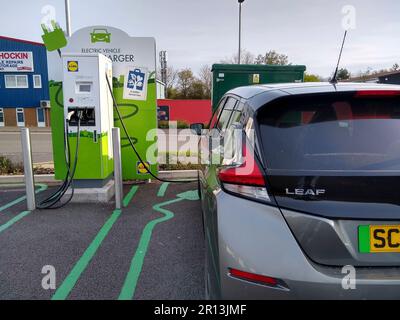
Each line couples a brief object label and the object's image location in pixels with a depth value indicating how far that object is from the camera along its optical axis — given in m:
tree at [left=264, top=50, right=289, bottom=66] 37.18
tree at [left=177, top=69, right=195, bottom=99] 46.31
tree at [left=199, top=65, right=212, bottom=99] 41.96
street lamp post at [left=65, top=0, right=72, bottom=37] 8.07
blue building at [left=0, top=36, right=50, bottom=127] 25.16
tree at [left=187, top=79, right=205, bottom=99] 42.06
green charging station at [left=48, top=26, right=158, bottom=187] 4.95
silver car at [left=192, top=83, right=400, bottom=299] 1.66
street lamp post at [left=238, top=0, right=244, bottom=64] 16.88
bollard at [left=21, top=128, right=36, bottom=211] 4.76
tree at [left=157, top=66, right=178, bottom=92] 48.69
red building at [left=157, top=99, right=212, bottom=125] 27.97
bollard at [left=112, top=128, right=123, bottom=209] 4.82
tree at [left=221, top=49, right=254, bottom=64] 38.41
